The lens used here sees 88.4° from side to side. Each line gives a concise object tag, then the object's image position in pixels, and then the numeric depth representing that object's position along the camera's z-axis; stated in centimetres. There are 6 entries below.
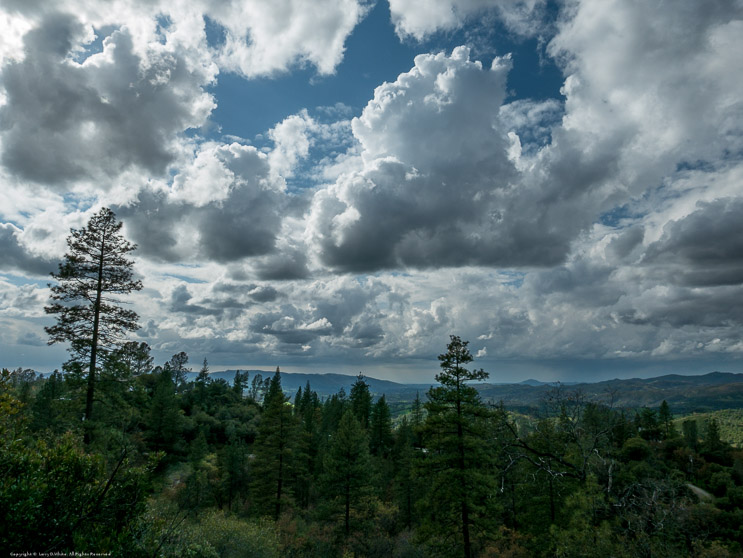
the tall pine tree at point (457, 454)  2245
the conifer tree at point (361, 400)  7848
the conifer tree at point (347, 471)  3531
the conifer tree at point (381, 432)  7099
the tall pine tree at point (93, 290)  1748
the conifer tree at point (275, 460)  3662
